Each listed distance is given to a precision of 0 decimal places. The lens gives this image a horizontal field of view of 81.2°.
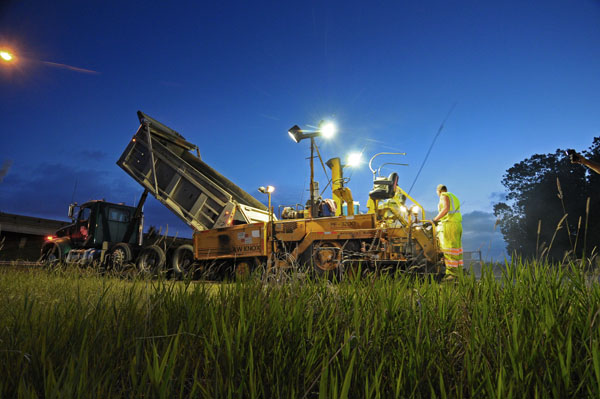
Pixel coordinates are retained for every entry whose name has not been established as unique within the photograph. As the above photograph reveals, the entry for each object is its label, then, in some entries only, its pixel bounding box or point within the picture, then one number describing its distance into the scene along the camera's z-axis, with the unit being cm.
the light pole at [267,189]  947
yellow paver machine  768
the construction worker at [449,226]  725
